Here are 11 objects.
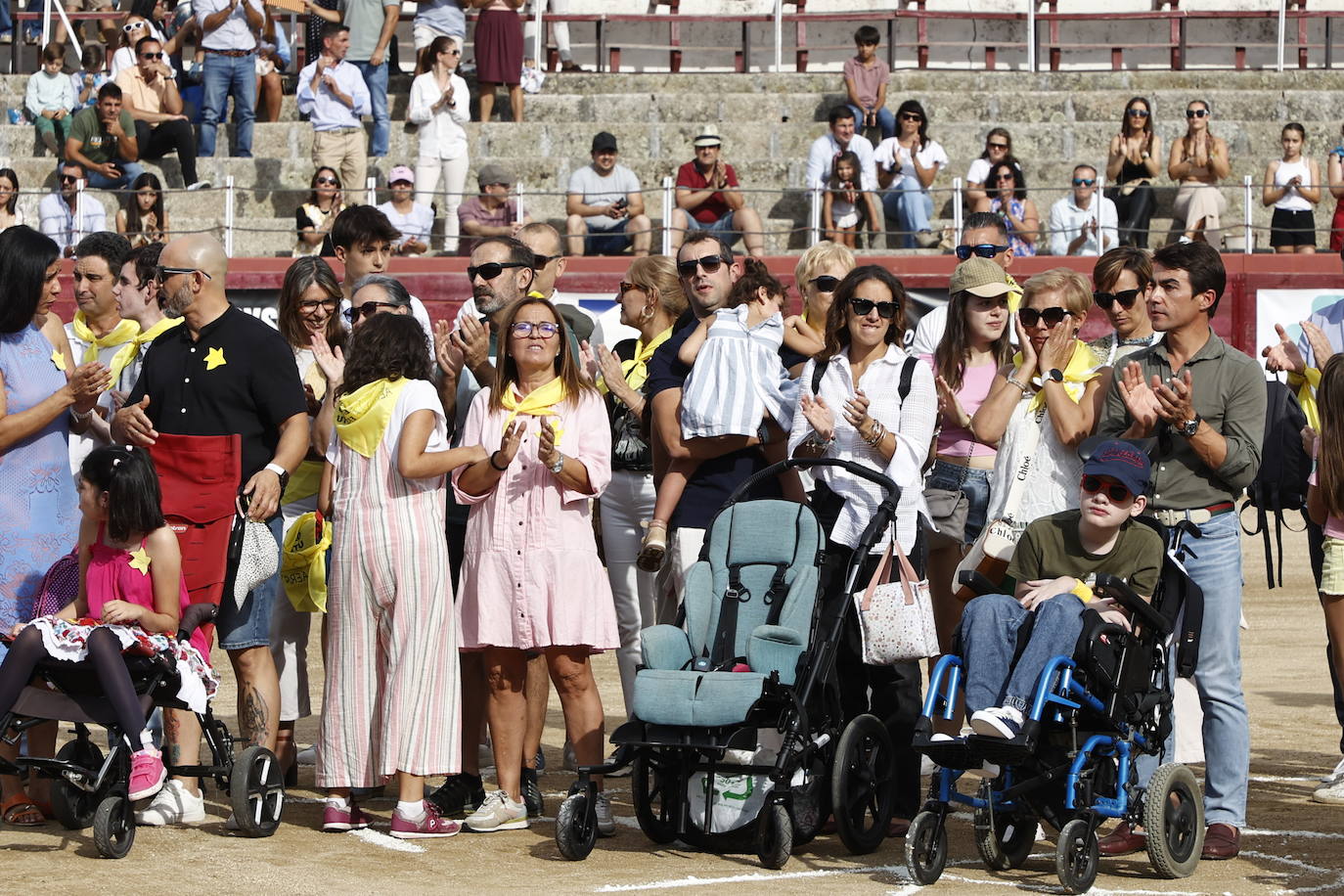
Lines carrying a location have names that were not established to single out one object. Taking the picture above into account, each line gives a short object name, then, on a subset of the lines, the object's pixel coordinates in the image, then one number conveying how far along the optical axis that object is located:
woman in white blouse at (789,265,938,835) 15.11
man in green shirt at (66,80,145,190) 38.97
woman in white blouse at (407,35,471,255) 39.03
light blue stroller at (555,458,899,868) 13.95
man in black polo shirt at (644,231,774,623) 16.19
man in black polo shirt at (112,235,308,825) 15.37
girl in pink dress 14.16
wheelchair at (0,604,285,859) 14.00
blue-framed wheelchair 13.09
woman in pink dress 15.14
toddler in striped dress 15.89
